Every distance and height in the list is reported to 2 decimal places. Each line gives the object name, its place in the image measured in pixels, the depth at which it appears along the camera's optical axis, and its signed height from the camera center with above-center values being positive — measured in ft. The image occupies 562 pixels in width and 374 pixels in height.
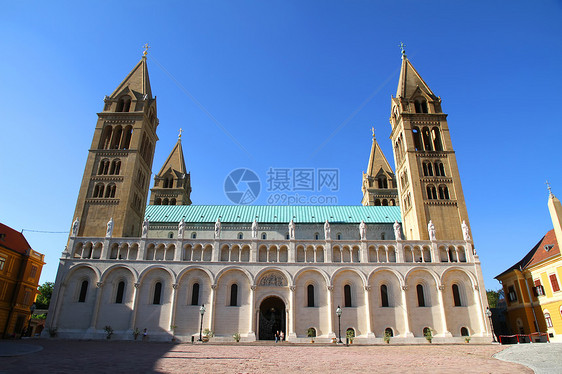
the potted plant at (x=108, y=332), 115.55 +0.45
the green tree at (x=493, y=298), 247.09 +23.05
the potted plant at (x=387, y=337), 113.79 -0.97
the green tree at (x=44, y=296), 237.66 +22.90
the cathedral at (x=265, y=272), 120.06 +19.61
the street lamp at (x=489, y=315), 116.88 +5.53
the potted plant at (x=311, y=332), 118.73 +0.48
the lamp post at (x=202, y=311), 107.76 +6.17
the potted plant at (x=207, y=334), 114.88 -0.13
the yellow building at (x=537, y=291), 115.75 +13.90
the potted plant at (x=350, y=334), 112.76 -0.12
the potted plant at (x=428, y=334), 116.57 -0.11
